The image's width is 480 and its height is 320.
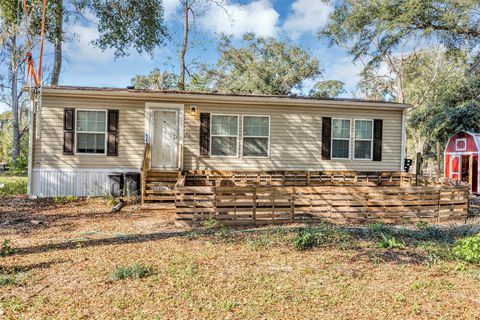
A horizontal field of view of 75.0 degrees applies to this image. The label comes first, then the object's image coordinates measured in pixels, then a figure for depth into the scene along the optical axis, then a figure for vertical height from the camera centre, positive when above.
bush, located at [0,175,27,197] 10.18 -1.20
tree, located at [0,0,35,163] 14.74 +6.17
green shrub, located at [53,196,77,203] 8.73 -1.23
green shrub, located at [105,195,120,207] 8.25 -1.20
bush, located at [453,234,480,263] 4.19 -1.18
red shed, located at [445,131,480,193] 11.66 +0.25
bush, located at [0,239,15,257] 4.39 -1.36
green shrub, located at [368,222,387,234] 5.53 -1.19
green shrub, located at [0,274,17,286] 3.45 -1.41
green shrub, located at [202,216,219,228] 5.96 -1.22
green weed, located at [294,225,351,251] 4.75 -1.22
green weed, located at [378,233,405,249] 4.79 -1.25
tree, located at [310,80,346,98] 26.00 +6.12
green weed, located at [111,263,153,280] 3.62 -1.36
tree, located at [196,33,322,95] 24.11 +7.50
